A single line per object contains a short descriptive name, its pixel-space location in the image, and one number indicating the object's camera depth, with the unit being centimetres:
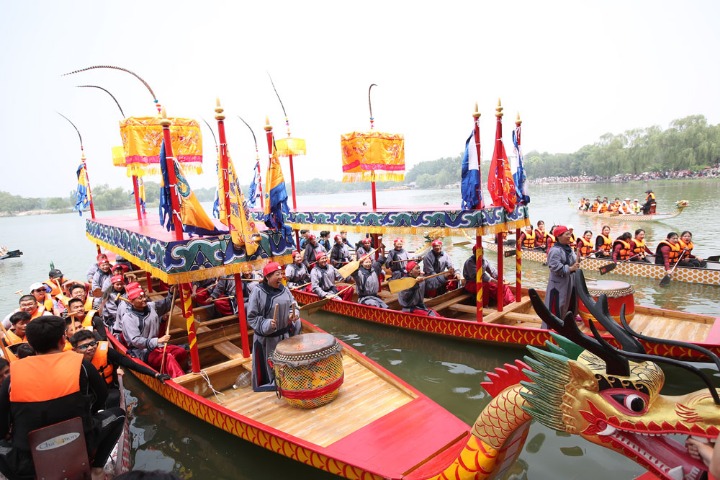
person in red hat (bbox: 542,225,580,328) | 687
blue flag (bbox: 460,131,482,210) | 683
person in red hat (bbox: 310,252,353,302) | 925
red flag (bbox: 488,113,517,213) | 705
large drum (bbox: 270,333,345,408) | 468
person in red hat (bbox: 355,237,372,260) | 1235
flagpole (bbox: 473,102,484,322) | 668
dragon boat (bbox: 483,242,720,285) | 1148
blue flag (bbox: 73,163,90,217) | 1123
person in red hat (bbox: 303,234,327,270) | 1296
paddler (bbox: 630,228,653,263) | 1302
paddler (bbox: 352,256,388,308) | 941
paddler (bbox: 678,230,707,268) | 1191
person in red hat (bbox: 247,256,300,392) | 517
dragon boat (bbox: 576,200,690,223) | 2169
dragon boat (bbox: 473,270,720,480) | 205
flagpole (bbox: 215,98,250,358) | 496
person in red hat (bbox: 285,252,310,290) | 1044
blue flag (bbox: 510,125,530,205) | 747
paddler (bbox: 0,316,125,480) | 293
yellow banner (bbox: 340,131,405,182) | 1034
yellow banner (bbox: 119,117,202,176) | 833
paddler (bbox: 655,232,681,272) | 1206
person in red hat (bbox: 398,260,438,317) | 840
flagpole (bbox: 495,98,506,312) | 688
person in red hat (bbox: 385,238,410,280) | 979
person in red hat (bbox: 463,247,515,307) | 888
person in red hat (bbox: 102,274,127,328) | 737
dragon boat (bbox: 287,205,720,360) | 665
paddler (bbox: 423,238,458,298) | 882
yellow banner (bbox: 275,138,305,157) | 1213
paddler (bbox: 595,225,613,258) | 1442
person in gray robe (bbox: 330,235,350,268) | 1281
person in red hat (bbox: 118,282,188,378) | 578
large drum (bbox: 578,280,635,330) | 660
